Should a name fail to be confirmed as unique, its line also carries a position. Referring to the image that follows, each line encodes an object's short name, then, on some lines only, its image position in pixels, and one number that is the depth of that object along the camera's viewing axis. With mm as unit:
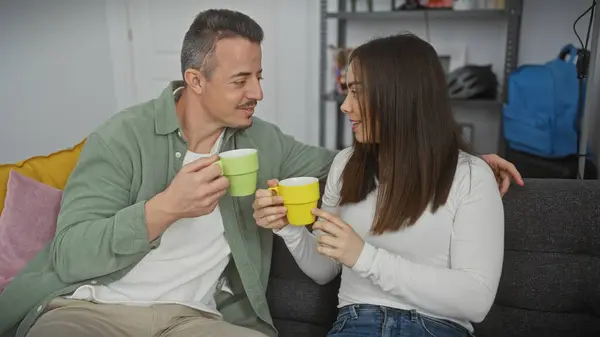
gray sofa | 1466
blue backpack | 2838
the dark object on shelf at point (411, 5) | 3225
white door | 3859
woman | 1194
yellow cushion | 1673
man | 1301
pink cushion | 1476
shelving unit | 3174
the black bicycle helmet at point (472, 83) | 3227
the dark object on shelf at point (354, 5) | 3402
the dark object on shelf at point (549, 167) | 2777
